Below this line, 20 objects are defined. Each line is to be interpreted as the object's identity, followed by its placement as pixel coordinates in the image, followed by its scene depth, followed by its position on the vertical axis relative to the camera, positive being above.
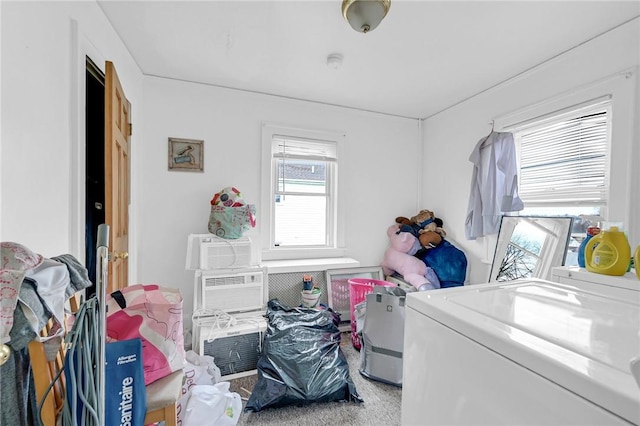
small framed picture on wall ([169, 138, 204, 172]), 2.54 +0.50
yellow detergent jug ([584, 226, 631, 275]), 1.23 -0.19
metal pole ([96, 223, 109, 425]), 0.72 -0.25
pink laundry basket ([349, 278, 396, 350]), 2.54 -0.83
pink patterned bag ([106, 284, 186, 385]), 1.18 -0.55
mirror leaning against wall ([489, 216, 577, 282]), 1.98 -0.27
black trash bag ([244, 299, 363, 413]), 1.66 -1.09
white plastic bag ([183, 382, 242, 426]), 1.40 -1.11
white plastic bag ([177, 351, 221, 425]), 1.46 -1.09
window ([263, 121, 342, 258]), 2.92 +0.25
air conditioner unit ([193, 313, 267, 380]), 1.97 -1.06
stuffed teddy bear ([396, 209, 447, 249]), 2.91 -0.20
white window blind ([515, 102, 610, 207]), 1.87 +0.43
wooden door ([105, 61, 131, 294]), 1.41 +0.17
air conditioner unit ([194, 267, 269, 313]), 2.22 -0.72
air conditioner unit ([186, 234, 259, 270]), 2.26 -0.40
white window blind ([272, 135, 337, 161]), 2.95 +0.69
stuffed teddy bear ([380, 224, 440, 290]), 2.69 -0.58
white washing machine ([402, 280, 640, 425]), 0.39 -0.26
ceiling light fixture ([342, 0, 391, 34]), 1.39 +1.07
